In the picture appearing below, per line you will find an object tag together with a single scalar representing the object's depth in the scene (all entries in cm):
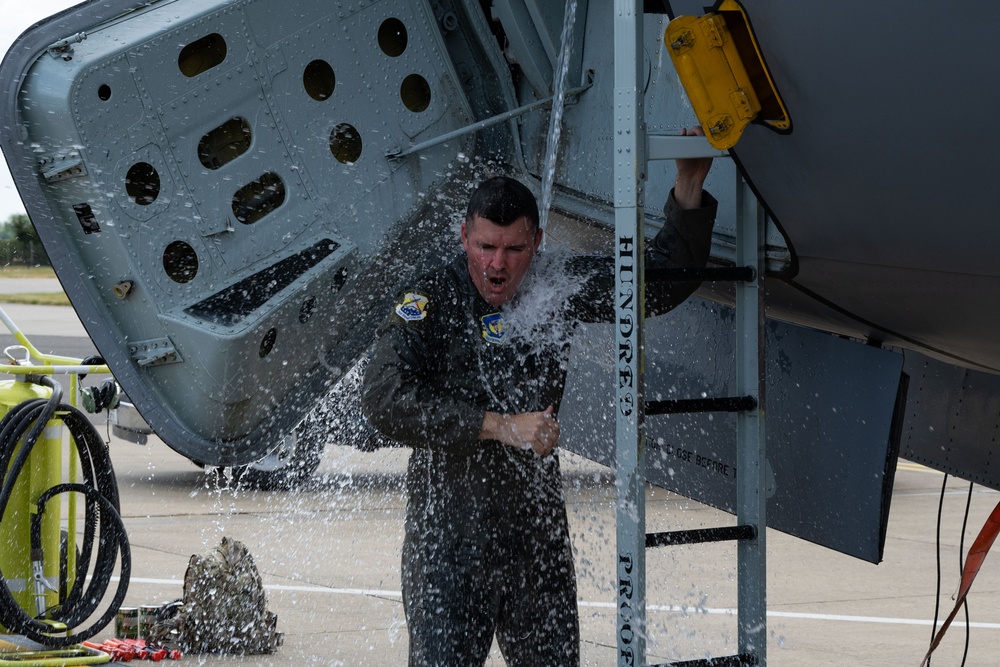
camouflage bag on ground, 1134
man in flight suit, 638
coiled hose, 1048
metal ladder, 582
